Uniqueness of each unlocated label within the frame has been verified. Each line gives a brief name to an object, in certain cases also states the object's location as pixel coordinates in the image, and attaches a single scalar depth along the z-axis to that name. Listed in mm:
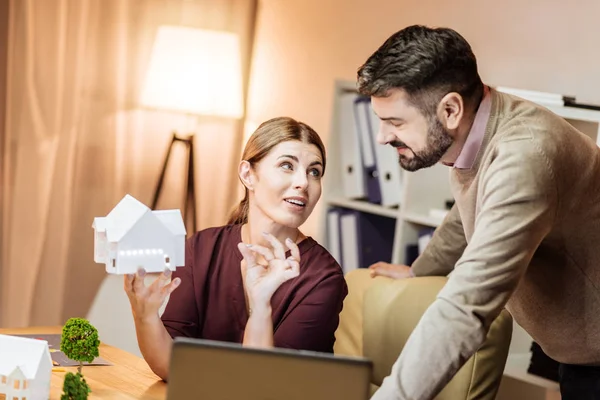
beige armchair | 2072
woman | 2135
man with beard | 1575
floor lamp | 4102
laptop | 1257
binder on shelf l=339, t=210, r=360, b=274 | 3498
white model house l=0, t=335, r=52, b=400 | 1729
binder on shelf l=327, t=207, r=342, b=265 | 3570
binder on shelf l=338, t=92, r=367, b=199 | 3447
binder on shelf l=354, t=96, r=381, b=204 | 3383
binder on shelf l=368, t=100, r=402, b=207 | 3322
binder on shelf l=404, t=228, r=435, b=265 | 3164
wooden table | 1926
